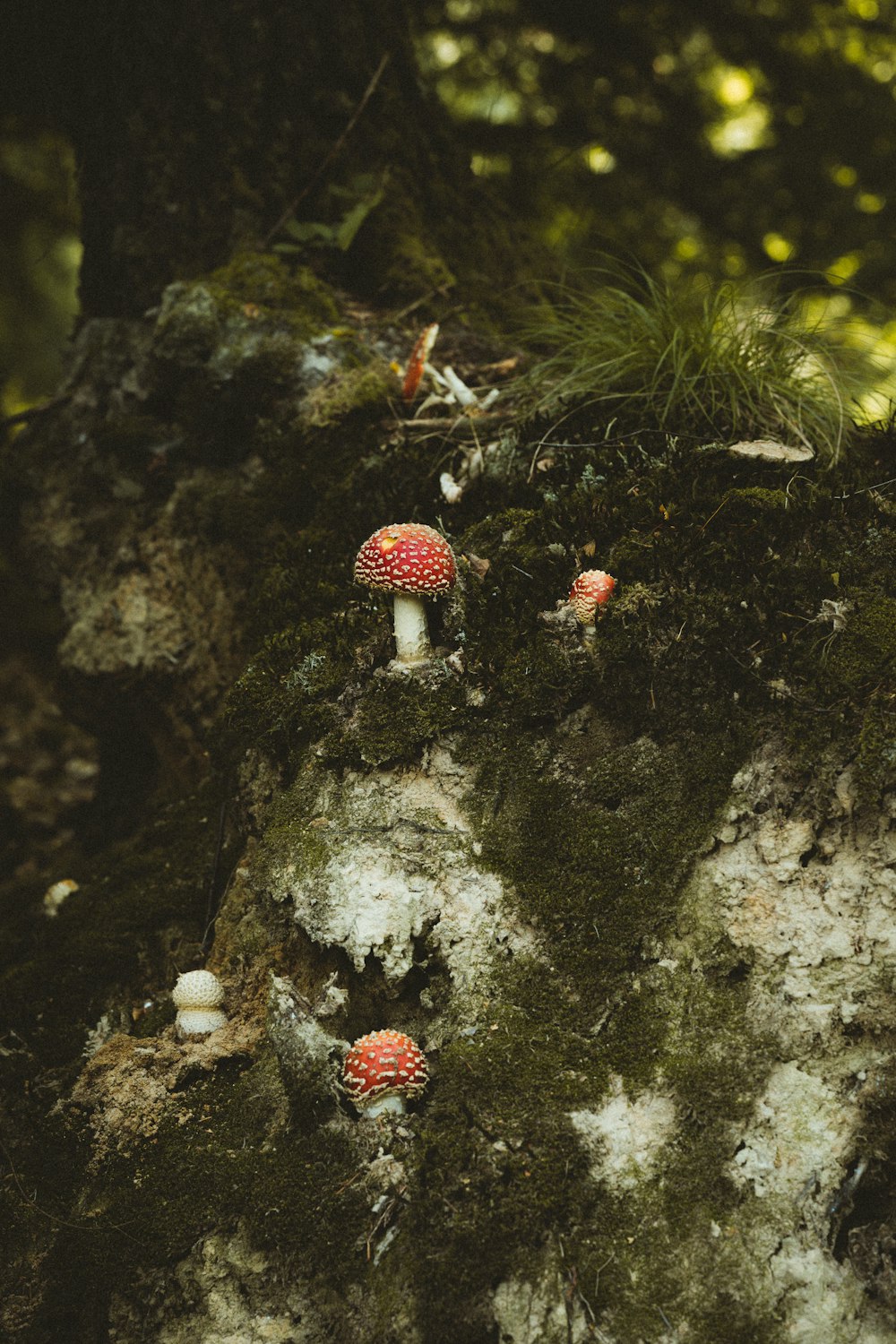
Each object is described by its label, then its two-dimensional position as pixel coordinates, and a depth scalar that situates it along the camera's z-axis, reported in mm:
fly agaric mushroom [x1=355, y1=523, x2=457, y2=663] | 2875
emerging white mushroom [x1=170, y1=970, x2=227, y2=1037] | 2885
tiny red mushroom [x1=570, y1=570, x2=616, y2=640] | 2883
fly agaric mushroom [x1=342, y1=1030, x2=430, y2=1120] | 2430
